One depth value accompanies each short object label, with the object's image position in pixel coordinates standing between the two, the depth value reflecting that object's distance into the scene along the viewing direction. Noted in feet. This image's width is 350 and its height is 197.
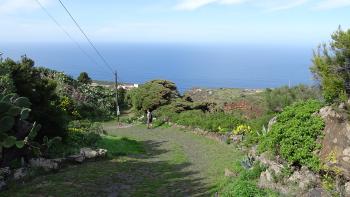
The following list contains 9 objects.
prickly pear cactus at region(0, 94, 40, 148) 35.06
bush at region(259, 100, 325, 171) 46.42
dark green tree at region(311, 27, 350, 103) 48.24
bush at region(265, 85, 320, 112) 88.89
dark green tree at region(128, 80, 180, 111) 129.90
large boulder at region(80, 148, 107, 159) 66.23
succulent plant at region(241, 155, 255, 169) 56.03
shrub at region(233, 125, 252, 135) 86.12
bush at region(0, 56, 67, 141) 66.47
